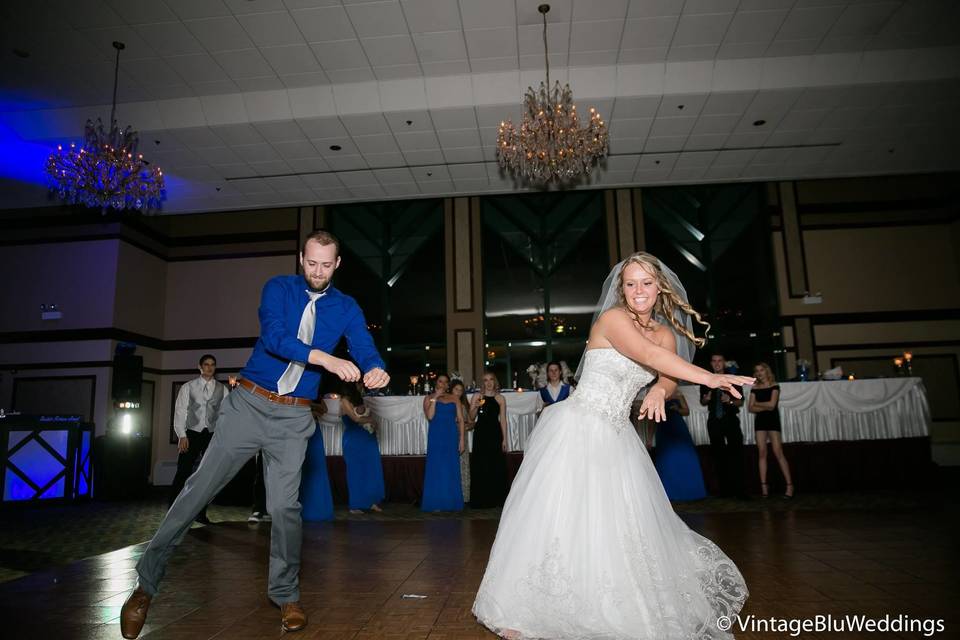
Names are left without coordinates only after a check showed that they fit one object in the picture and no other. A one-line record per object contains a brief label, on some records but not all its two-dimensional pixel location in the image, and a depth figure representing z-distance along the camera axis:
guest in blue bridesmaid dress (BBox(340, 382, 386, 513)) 5.71
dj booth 6.59
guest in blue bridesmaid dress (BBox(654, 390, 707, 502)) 5.70
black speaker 8.75
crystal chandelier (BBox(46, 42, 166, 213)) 6.29
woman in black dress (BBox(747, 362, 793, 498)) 5.89
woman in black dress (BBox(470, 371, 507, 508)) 5.91
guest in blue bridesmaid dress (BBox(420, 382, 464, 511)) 5.79
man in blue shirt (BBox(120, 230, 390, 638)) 2.20
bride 1.86
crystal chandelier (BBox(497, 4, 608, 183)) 6.31
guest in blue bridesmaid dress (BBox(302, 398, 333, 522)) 5.07
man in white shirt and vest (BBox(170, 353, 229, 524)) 5.38
